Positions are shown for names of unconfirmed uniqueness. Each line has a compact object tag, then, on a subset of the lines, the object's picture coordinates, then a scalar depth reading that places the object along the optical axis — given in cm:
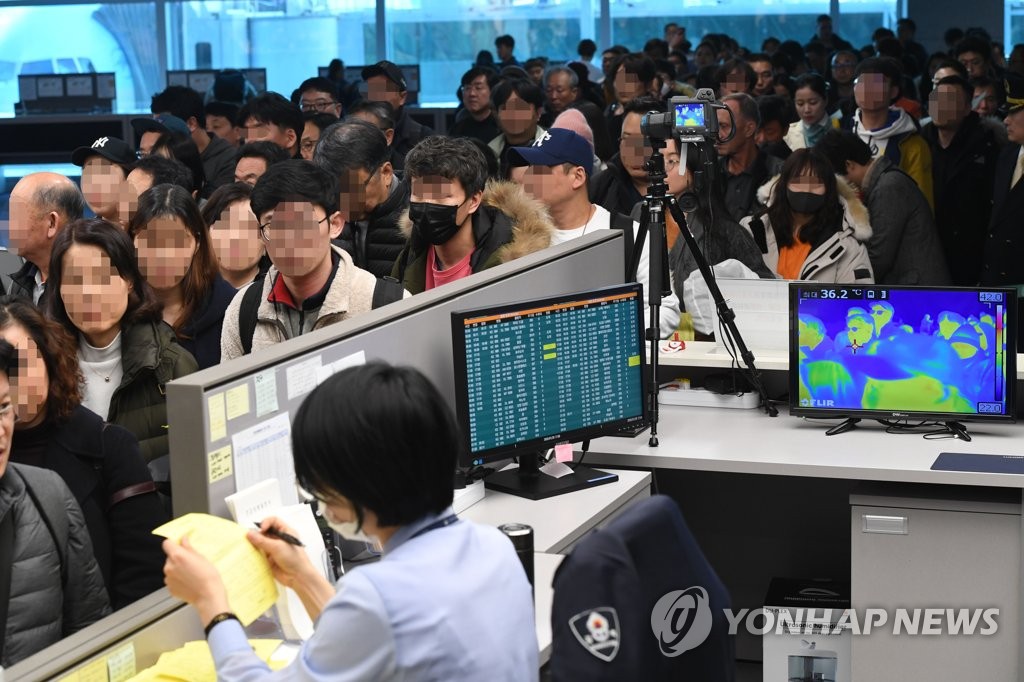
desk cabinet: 321
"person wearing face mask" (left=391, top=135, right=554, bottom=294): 371
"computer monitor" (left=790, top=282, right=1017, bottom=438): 345
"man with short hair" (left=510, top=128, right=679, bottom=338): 416
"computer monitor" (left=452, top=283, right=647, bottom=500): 292
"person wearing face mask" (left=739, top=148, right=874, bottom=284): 461
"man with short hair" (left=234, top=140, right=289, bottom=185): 521
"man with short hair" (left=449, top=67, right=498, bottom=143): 802
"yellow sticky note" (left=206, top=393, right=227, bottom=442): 212
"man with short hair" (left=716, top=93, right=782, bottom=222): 571
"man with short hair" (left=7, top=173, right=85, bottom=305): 414
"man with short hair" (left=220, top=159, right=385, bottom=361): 304
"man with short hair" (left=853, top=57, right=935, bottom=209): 640
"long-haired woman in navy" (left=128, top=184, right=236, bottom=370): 349
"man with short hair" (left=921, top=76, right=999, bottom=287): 611
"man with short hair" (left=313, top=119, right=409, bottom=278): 438
